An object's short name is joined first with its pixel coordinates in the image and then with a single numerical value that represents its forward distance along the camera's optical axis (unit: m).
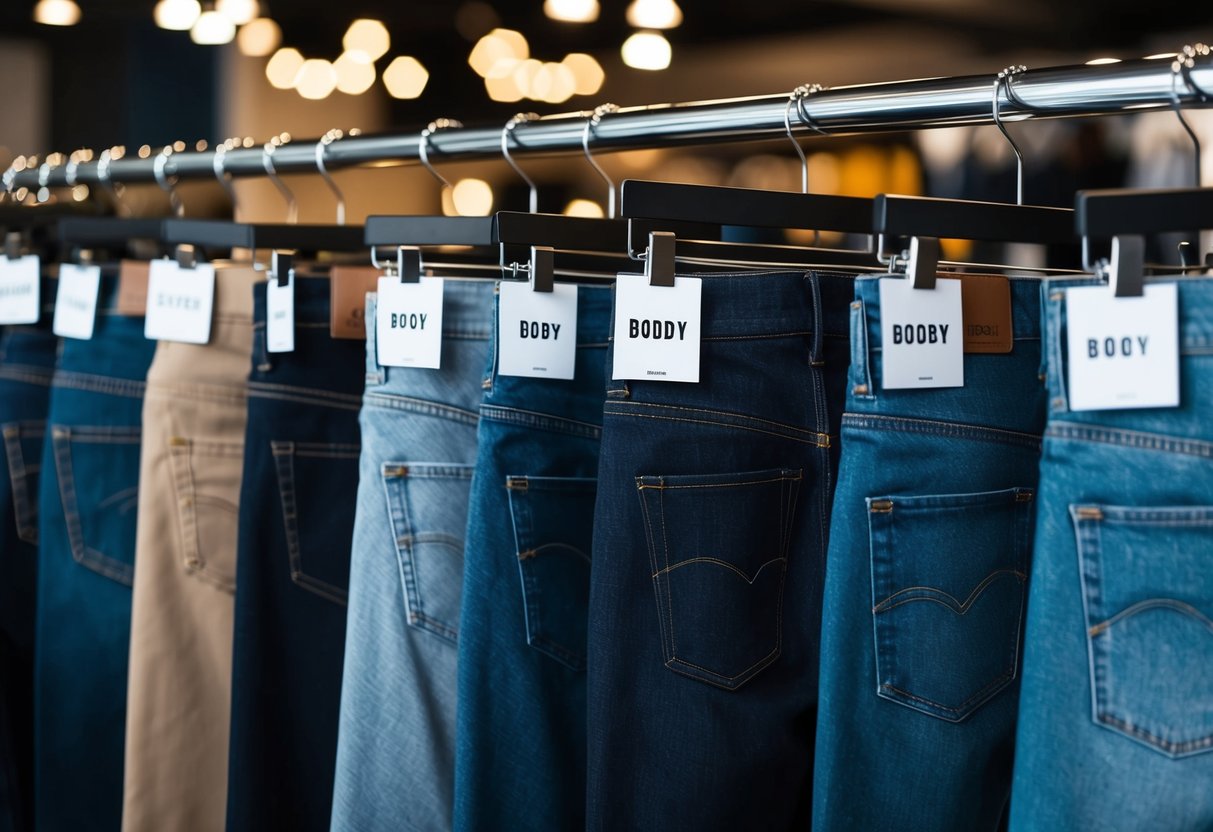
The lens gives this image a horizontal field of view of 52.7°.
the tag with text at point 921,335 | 1.03
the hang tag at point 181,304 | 1.60
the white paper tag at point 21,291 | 1.84
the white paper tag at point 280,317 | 1.47
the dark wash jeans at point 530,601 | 1.25
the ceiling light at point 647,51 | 5.35
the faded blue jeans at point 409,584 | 1.35
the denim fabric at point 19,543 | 1.80
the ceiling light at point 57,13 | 5.21
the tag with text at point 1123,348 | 0.88
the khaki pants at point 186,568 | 1.60
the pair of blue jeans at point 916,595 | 1.04
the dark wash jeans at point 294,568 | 1.48
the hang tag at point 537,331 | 1.24
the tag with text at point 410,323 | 1.32
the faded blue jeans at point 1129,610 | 0.89
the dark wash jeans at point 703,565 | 1.12
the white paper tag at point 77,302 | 1.72
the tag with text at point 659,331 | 1.11
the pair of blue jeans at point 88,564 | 1.70
